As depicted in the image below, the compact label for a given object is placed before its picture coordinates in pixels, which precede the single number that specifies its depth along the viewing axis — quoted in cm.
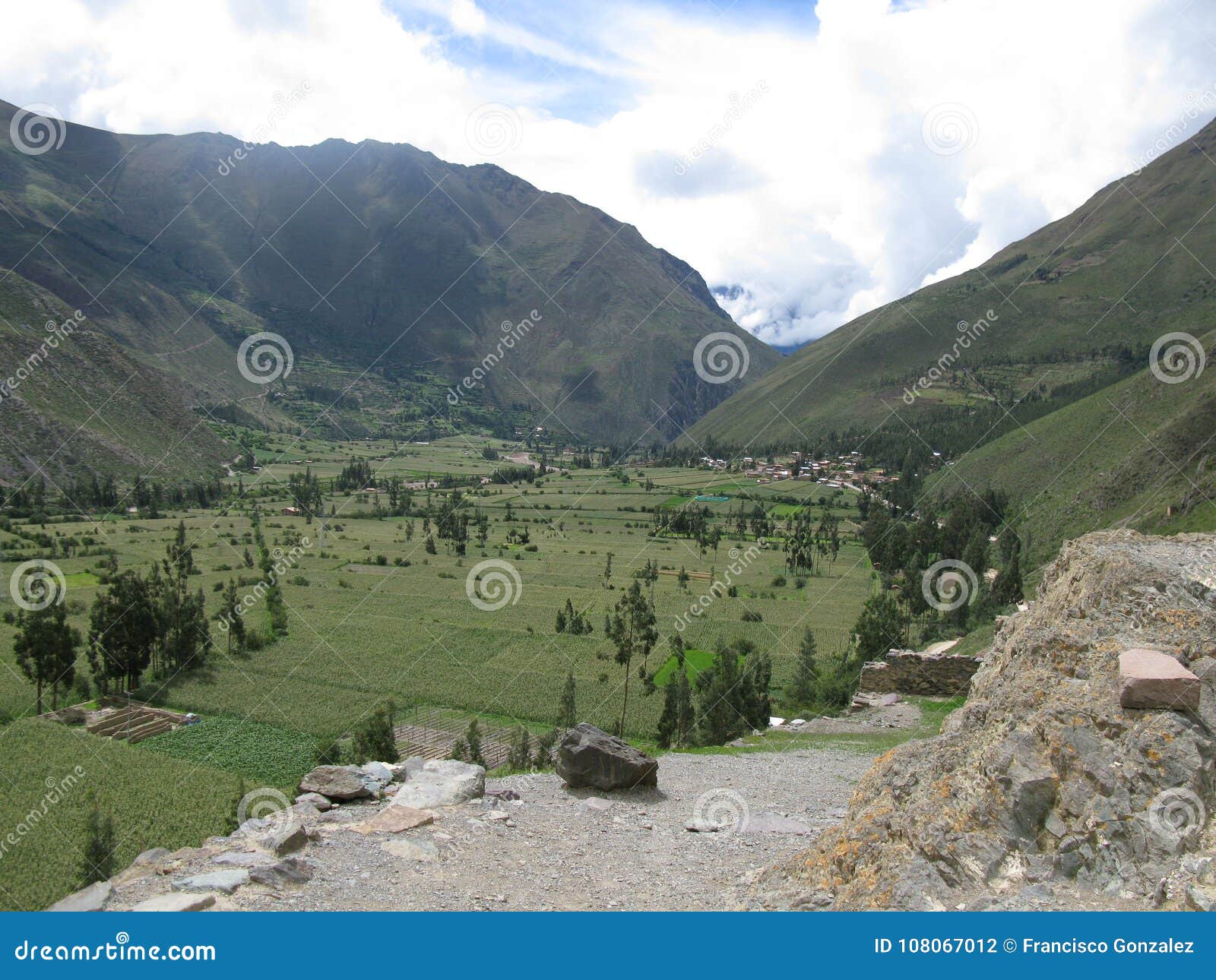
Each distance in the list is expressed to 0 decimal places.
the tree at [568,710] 4228
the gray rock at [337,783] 1524
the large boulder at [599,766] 1683
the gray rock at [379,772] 1652
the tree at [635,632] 4150
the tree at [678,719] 3753
